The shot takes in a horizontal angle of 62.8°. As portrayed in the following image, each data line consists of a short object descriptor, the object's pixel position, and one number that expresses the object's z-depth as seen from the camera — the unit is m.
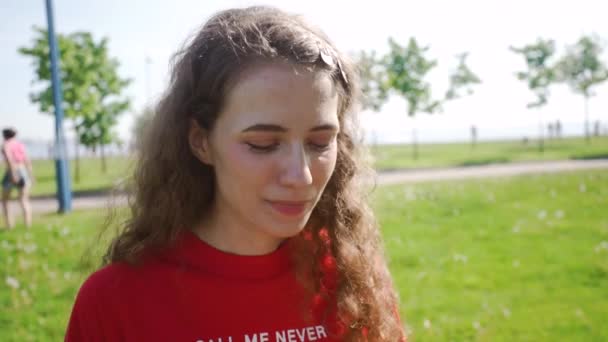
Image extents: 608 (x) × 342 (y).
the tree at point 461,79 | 27.80
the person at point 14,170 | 8.94
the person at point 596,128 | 36.65
